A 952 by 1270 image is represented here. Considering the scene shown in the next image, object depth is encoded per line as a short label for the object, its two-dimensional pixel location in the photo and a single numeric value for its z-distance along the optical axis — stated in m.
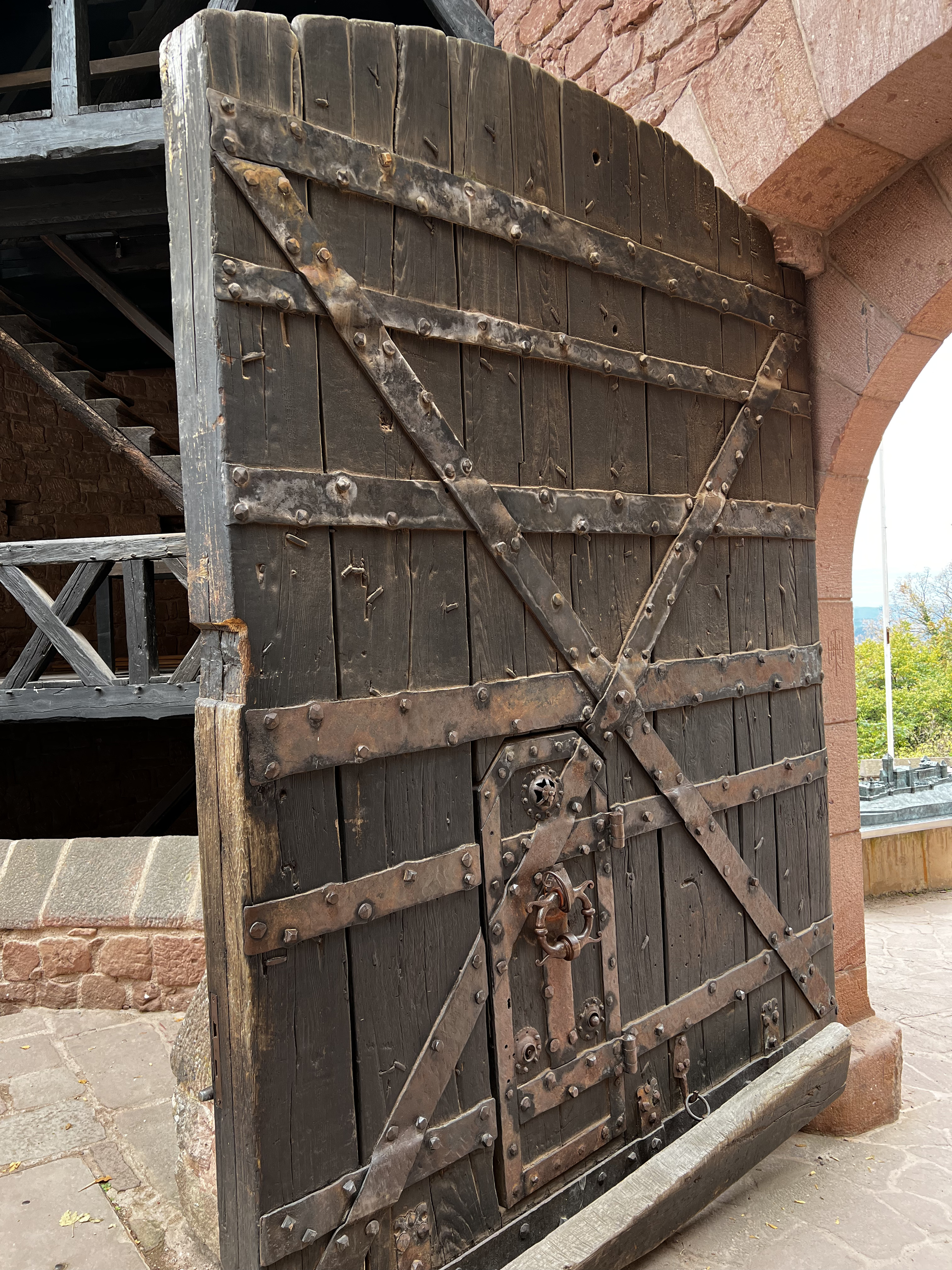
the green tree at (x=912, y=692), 22.20
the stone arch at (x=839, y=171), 2.24
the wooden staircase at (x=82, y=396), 5.79
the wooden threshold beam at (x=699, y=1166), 1.96
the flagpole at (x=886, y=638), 12.23
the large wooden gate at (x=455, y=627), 1.56
